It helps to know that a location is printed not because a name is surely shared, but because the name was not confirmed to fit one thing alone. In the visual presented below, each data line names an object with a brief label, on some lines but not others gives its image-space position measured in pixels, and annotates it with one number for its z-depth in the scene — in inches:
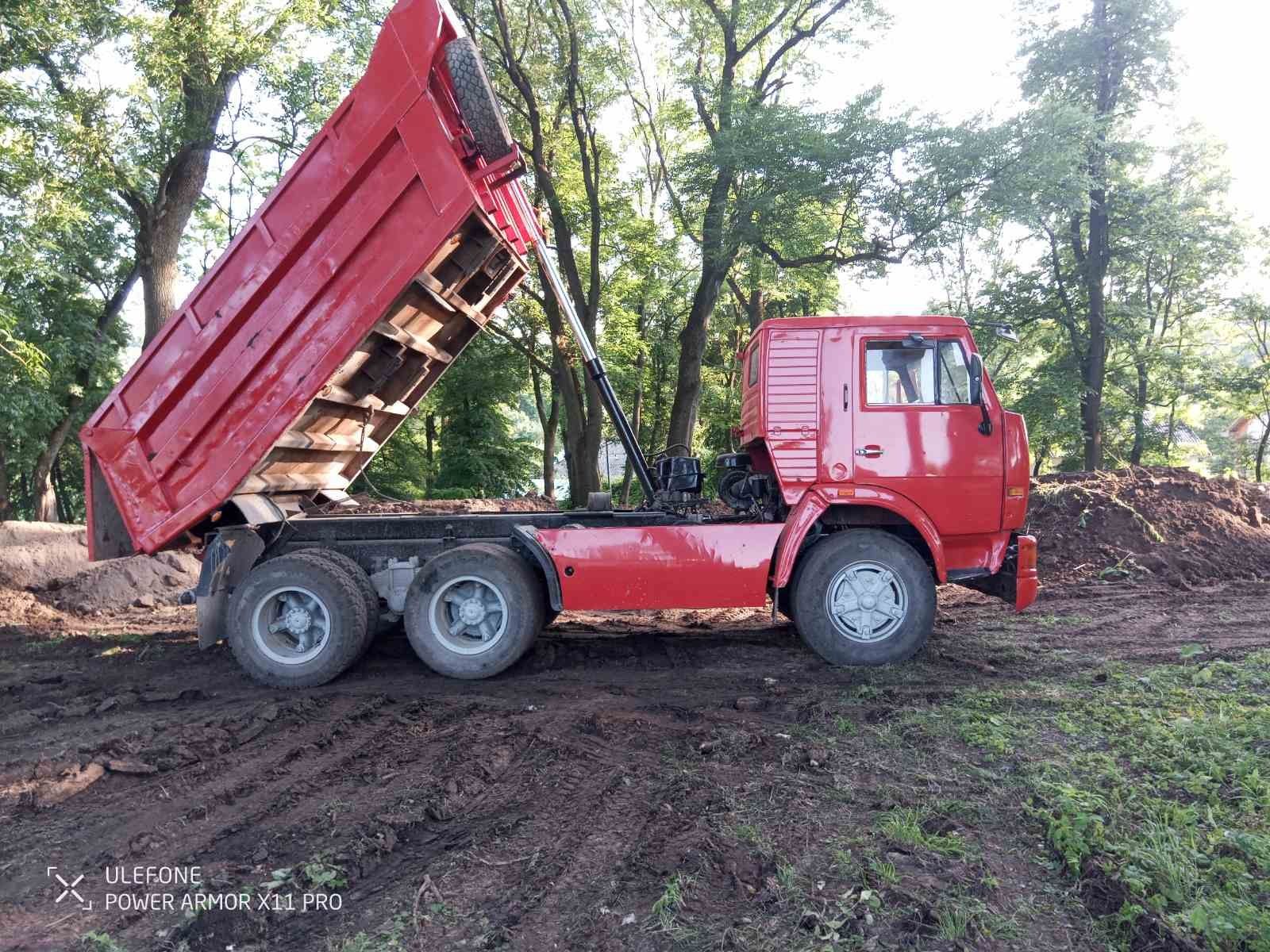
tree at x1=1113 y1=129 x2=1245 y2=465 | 659.4
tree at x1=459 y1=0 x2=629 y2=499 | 587.5
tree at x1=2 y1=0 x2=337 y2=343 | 414.9
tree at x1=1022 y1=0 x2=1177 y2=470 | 639.1
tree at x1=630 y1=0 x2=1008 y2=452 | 438.9
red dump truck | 214.8
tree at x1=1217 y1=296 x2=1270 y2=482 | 724.0
